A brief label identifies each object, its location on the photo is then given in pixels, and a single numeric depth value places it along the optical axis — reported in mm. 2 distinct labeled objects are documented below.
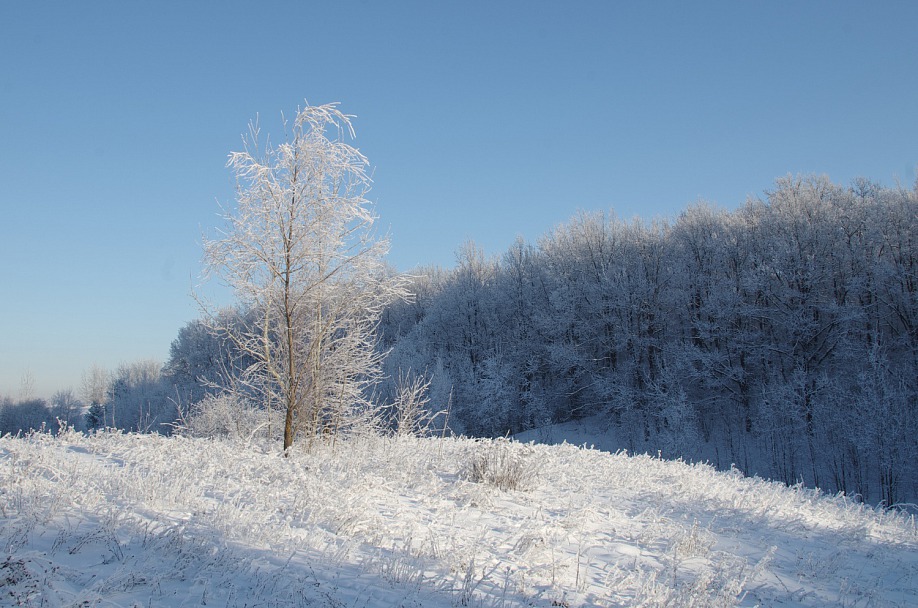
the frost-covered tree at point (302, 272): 8750
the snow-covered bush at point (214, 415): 22016
